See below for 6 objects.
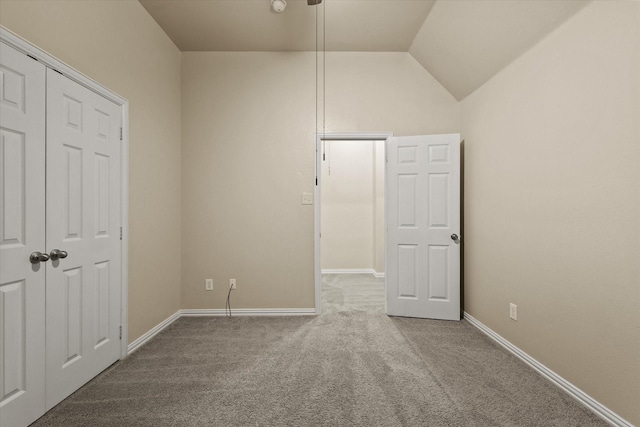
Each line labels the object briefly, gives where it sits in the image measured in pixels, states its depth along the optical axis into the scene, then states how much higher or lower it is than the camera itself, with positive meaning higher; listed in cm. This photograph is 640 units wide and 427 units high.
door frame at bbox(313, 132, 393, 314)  332 +29
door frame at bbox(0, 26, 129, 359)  228 +3
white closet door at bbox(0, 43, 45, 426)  144 -13
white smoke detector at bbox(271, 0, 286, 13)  251 +177
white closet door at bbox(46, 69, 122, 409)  171 -15
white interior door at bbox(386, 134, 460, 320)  313 -14
